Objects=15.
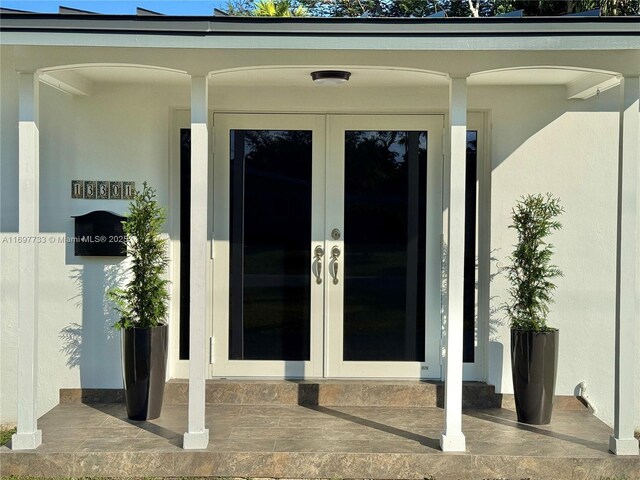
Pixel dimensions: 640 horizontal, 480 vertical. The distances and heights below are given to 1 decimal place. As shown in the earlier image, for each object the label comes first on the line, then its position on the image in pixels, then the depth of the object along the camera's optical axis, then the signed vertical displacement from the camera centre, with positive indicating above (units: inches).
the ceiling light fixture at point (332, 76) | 182.7 +40.9
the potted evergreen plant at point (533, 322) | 194.4 -27.0
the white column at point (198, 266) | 169.6 -9.7
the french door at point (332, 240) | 221.3 -3.8
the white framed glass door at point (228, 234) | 221.1 -2.1
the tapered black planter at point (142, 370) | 193.2 -40.5
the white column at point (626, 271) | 169.0 -10.5
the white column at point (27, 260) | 169.2 -8.3
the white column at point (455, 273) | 170.1 -11.2
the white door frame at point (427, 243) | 220.5 -4.7
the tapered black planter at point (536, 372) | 194.1 -40.8
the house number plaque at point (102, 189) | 215.8 +12.0
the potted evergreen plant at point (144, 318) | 193.6 -26.4
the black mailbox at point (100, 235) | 212.7 -2.5
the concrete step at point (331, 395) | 213.6 -52.4
